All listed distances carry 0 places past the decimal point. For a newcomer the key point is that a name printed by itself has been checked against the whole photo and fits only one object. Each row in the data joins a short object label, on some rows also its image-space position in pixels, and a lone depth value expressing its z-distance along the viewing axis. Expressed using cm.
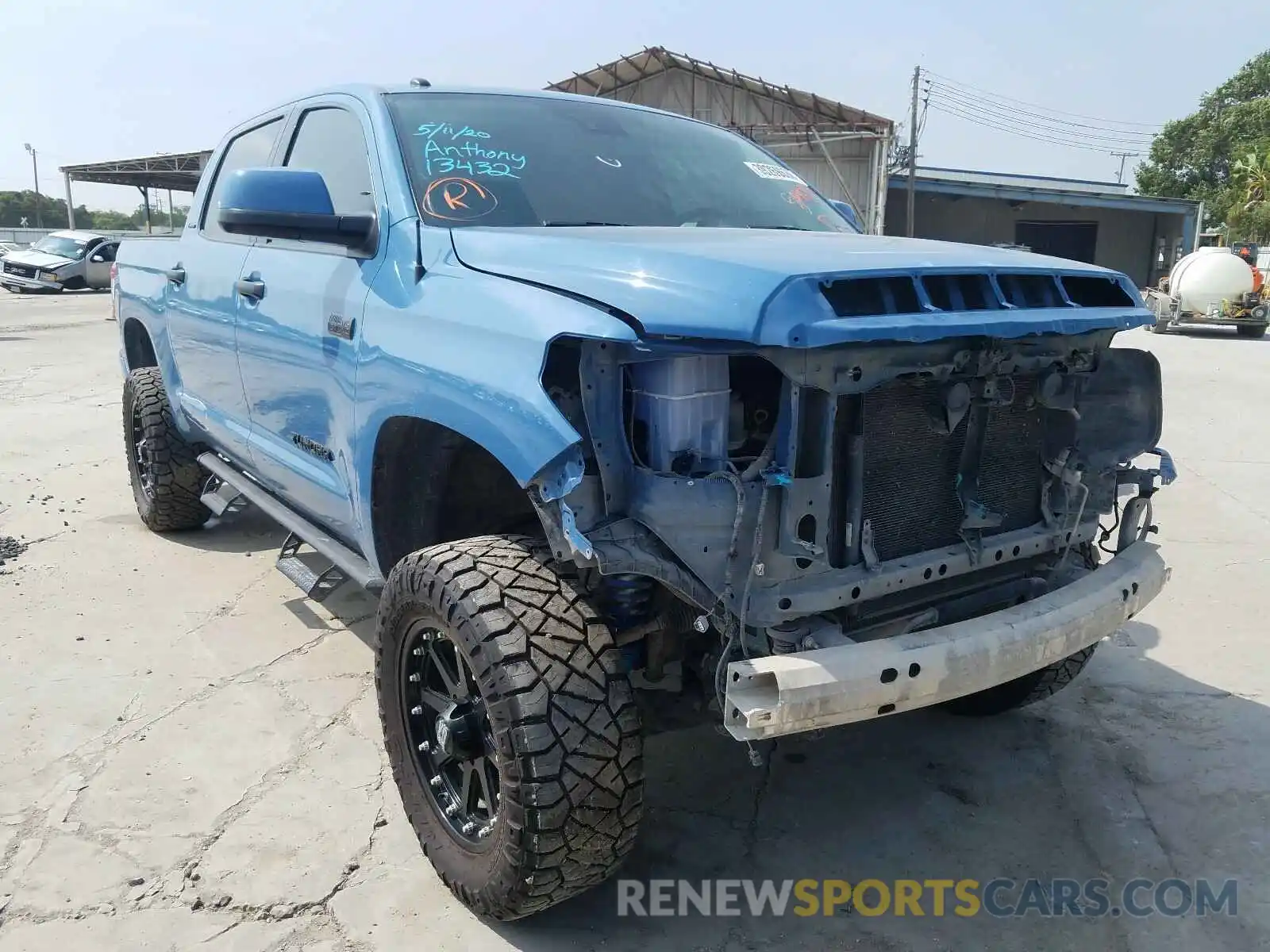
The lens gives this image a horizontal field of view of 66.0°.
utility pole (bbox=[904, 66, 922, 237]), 2447
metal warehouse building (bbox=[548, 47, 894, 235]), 2103
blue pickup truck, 204
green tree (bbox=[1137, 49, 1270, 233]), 5031
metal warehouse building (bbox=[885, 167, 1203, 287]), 2818
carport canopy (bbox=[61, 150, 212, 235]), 3023
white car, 2431
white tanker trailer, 1811
